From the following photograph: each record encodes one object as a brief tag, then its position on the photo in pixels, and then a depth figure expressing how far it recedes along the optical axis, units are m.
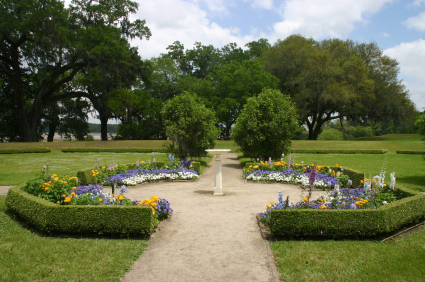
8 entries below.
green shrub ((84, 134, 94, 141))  43.76
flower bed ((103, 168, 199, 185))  10.78
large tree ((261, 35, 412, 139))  33.66
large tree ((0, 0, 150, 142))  26.38
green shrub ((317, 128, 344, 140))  60.38
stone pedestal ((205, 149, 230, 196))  9.38
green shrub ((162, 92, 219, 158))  16.05
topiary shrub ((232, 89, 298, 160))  15.50
